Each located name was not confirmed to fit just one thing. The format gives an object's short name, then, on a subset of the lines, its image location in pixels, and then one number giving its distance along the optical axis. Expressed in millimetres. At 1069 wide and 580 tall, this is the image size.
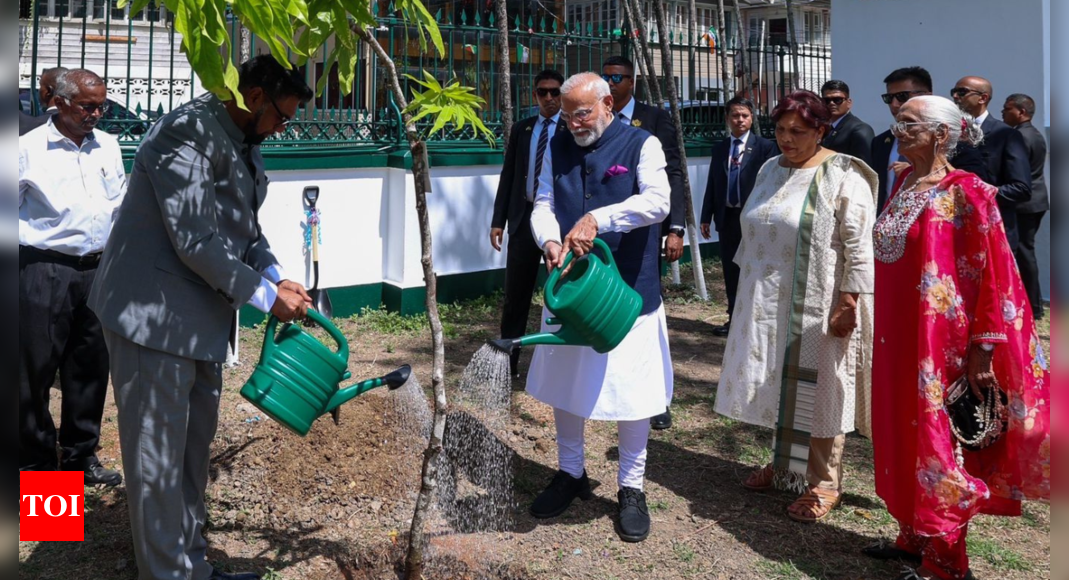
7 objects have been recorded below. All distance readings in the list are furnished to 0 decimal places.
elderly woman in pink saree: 3369
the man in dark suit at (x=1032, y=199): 7598
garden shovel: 6836
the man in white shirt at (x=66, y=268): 4203
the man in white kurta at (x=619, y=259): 3953
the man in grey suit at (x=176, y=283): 3016
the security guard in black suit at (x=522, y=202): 5902
